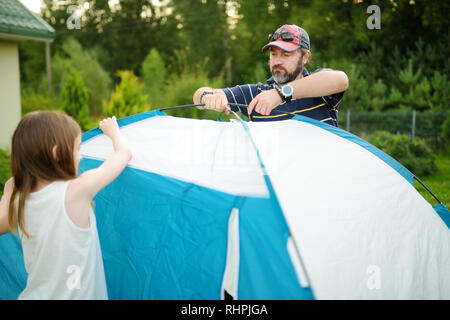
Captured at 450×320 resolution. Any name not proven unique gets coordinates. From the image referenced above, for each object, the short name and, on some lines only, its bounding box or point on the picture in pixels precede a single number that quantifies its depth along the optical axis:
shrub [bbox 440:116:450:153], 9.42
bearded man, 2.08
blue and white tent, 1.46
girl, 1.36
